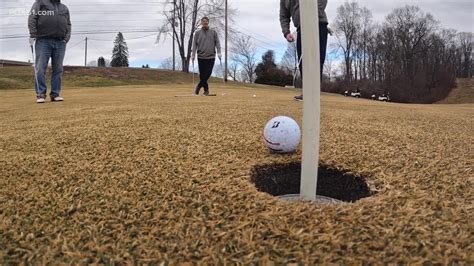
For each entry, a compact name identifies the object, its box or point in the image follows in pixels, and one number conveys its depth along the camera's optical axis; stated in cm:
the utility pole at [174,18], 4428
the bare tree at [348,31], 5728
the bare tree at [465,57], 6212
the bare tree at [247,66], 6362
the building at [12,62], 6480
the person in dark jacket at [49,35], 664
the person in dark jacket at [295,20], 568
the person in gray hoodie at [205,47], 855
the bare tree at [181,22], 4428
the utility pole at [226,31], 3484
